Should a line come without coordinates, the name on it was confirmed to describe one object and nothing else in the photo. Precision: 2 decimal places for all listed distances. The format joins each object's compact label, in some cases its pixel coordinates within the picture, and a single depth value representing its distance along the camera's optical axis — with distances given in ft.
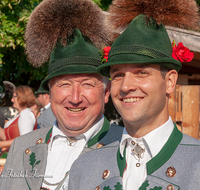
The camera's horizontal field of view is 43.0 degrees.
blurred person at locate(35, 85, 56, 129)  15.03
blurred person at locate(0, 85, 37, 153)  12.82
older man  7.16
